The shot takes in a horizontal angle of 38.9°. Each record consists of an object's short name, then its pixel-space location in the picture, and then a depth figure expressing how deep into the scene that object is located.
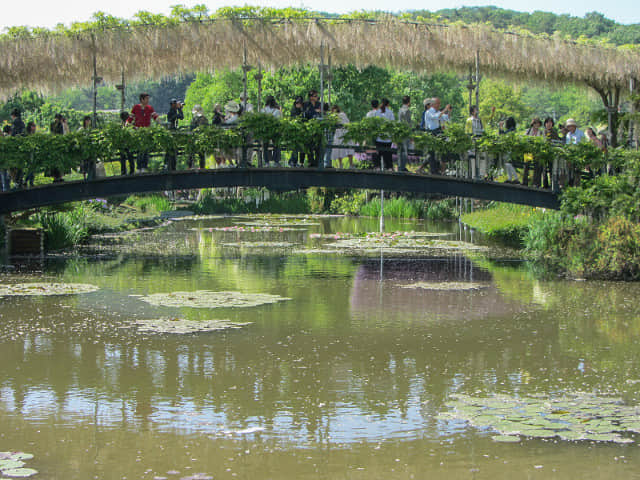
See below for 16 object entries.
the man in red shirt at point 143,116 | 20.00
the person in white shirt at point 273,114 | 20.00
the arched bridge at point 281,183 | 20.02
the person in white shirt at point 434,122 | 20.17
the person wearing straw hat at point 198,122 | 20.05
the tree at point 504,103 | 68.31
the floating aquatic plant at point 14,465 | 6.32
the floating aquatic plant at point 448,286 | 15.84
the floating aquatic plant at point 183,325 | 11.64
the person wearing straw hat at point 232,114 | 19.91
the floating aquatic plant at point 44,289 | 14.95
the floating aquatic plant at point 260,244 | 24.61
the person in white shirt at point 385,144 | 19.88
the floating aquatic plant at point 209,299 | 13.80
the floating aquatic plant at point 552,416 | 7.21
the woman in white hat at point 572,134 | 20.84
